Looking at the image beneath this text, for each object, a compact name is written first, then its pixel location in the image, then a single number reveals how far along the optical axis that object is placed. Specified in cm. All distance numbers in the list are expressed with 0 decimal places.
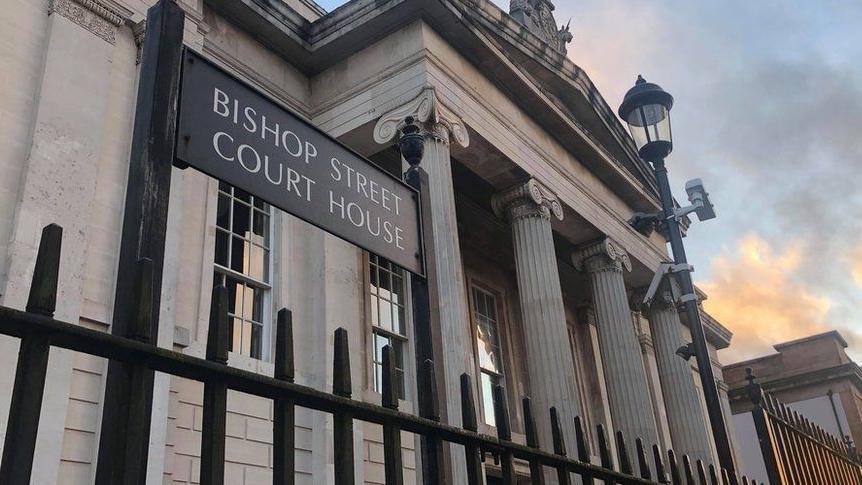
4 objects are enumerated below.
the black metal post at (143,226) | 180
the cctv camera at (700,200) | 837
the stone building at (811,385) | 2973
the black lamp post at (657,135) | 777
